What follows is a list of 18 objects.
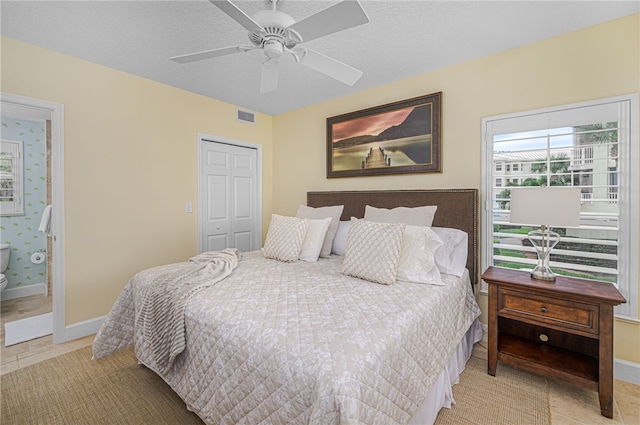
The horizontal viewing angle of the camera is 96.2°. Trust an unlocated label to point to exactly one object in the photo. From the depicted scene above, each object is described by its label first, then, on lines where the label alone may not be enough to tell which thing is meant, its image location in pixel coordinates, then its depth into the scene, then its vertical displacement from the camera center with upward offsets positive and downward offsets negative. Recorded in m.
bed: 1.09 -0.61
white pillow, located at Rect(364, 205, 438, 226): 2.52 -0.04
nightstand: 1.73 -0.76
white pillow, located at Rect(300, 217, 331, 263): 2.70 -0.28
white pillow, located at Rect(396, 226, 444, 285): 2.05 -0.34
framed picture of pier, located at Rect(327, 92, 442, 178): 2.87 +0.80
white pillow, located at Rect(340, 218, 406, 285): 2.01 -0.30
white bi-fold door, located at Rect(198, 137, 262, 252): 3.70 +0.19
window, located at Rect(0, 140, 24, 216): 3.61 +0.41
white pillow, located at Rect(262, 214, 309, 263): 2.66 -0.27
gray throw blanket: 1.70 -0.64
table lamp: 1.85 +0.00
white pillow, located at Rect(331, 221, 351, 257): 2.91 -0.30
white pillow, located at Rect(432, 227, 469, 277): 2.28 -0.34
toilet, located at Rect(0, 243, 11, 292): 3.46 -0.56
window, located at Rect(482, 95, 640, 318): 2.03 +0.26
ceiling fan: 1.39 +0.98
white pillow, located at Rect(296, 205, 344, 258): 2.91 -0.05
